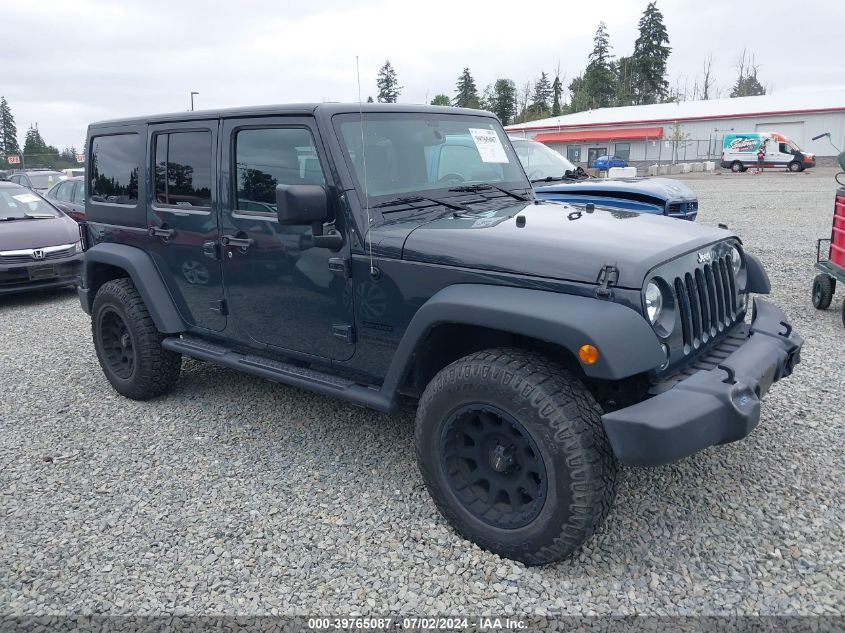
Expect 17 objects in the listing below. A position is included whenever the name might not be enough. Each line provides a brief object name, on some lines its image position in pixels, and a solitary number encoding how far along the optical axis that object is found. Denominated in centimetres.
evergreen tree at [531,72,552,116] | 7975
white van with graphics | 3567
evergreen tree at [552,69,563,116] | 7919
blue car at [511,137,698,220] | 657
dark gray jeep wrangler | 261
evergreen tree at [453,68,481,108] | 6456
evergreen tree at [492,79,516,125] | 6406
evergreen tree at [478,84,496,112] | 6254
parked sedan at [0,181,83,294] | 835
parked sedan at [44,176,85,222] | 1147
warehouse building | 4466
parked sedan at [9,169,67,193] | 1622
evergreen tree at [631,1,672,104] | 7119
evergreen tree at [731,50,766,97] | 7712
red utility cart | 604
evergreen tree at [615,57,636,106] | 7175
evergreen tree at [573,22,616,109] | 7288
